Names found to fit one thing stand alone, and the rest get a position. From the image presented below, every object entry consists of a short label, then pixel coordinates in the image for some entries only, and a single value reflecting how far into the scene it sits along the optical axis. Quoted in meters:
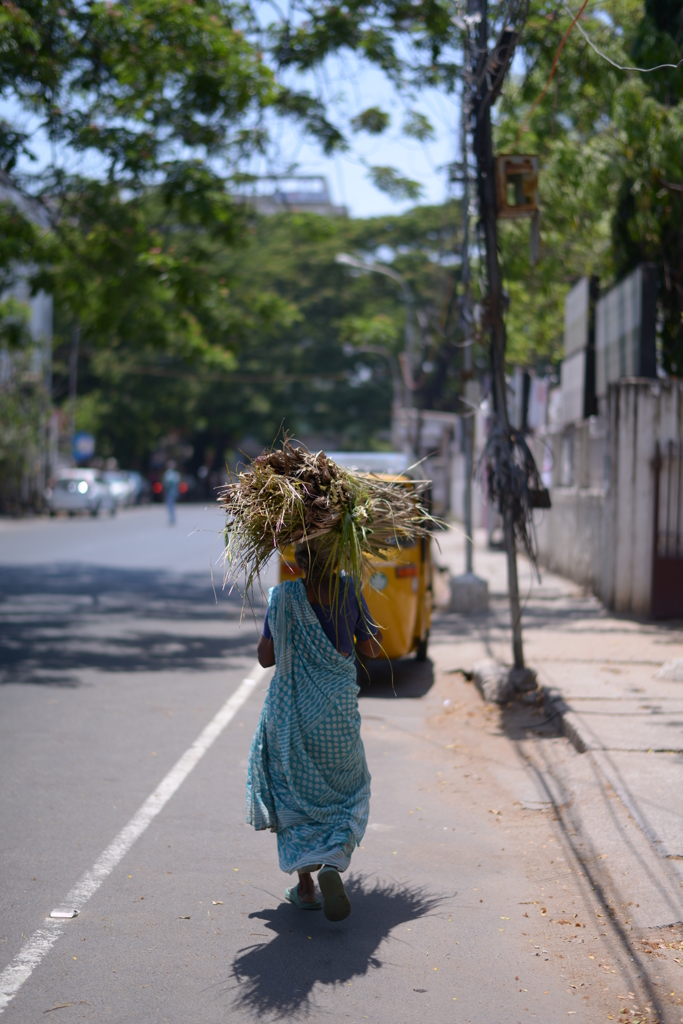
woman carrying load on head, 4.19
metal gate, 12.23
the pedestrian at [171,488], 32.88
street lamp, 28.95
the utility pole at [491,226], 8.17
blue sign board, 48.31
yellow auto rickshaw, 8.59
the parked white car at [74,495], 38.59
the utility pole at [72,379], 45.72
